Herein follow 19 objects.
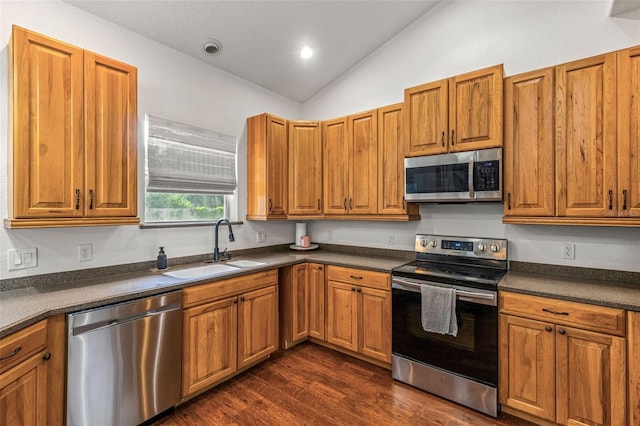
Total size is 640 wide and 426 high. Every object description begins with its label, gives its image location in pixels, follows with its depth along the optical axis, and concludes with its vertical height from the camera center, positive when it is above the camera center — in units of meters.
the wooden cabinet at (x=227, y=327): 2.21 -0.93
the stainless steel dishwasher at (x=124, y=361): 1.67 -0.90
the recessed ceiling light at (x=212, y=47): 2.73 +1.53
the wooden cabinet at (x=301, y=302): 3.06 -0.92
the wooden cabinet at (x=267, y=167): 3.21 +0.49
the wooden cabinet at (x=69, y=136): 1.68 +0.47
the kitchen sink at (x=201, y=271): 2.49 -0.50
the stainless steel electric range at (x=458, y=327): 2.14 -0.88
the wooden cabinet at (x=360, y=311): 2.68 -0.92
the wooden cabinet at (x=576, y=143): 1.92 +0.47
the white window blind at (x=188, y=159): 2.61 +0.52
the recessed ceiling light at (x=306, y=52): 3.08 +1.66
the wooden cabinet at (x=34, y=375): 1.35 -0.78
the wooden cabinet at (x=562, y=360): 1.75 -0.93
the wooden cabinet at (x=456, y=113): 2.36 +0.83
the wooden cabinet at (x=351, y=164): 3.13 +0.52
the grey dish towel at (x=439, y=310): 2.25 -0.74
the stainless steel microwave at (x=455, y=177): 2.36 +0.30
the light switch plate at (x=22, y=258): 1.89 -0.28
